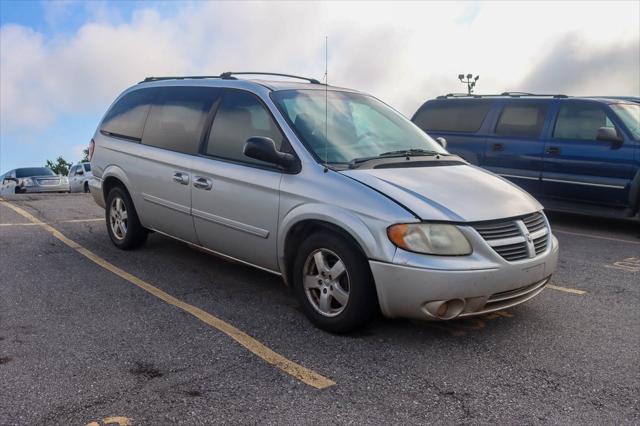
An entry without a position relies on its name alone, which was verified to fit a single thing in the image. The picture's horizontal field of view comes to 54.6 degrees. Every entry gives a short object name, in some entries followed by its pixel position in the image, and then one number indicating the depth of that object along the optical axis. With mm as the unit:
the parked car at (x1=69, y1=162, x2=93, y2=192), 25516
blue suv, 8203
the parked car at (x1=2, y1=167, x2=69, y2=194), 23328
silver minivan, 3781
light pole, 24066
